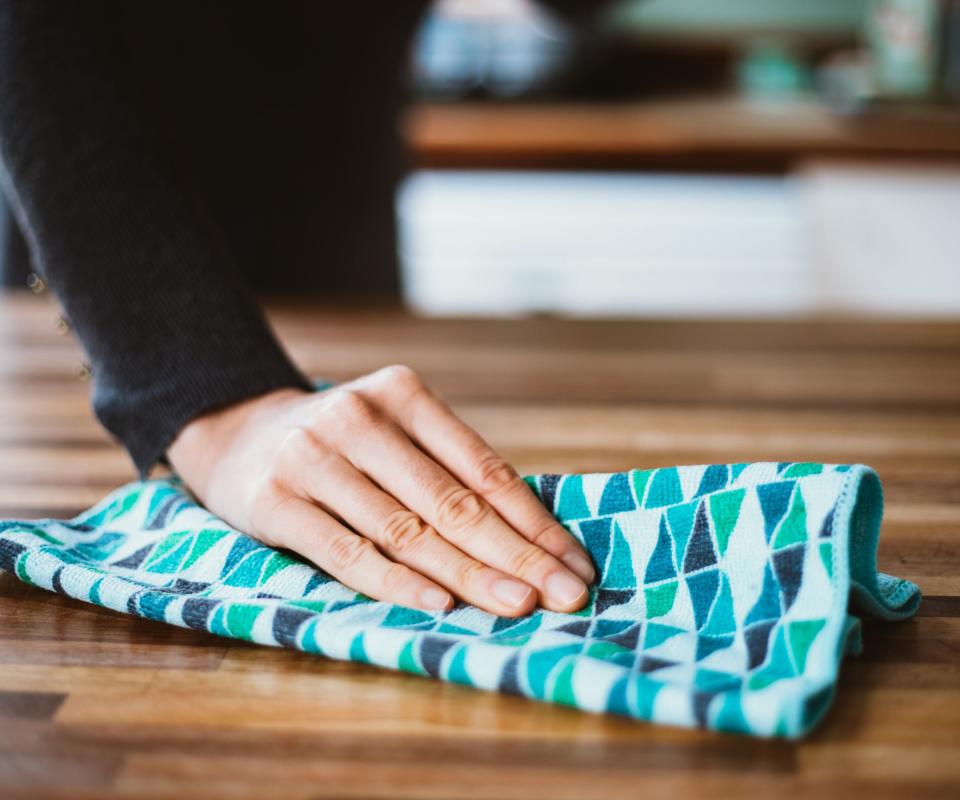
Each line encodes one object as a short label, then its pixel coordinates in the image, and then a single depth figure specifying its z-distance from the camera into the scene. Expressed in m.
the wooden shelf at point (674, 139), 2.16
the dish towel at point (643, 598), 0.37
